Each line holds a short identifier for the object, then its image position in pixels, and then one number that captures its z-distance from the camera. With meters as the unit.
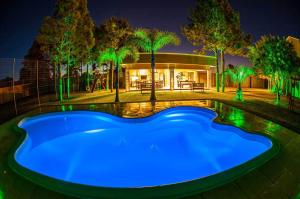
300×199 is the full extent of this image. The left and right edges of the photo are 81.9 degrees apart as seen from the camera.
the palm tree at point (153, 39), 8.99
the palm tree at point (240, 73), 9.01
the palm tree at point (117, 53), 8.99
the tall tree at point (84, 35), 11.02
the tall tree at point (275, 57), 7.44
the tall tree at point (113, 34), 13.91
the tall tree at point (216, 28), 12.59
